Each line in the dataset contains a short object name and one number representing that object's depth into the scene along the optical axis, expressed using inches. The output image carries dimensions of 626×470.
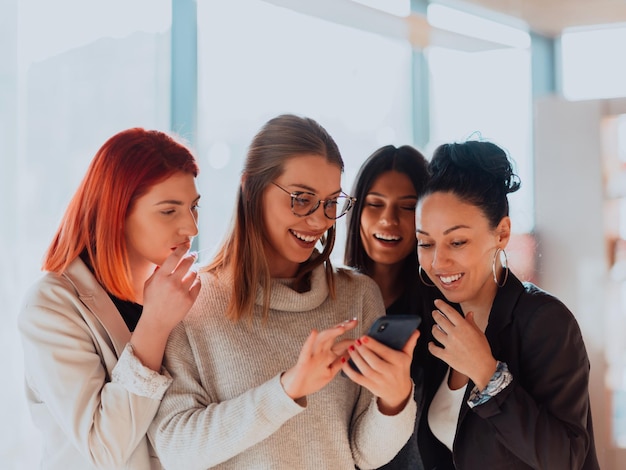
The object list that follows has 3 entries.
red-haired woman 59.1
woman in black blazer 62.6
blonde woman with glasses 57.7
